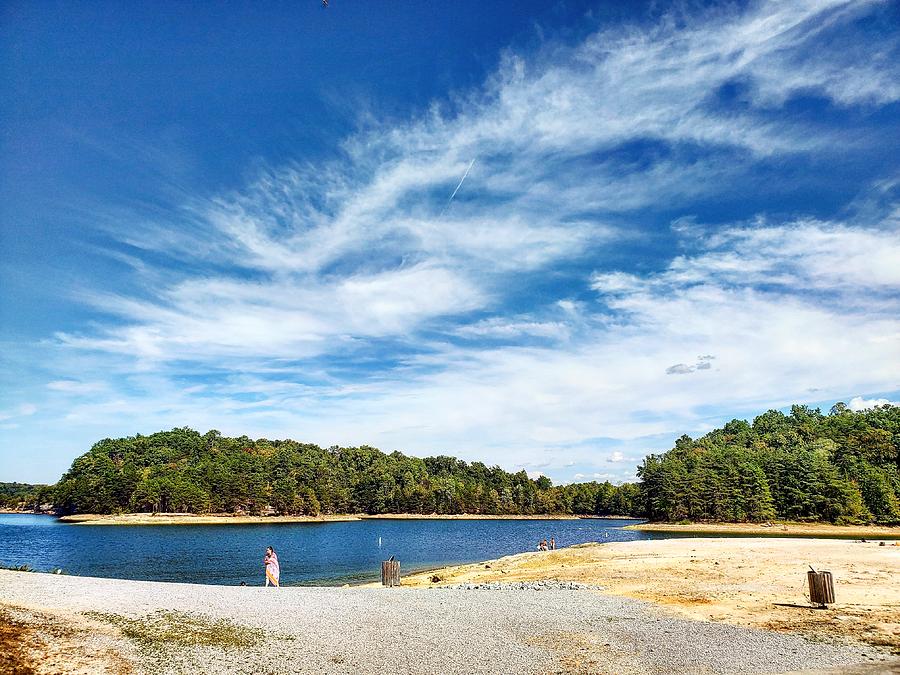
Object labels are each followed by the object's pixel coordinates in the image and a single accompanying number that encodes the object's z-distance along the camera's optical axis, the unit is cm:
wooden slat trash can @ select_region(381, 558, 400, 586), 2972
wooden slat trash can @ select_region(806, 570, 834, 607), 2086
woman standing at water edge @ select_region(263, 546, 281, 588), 3125
